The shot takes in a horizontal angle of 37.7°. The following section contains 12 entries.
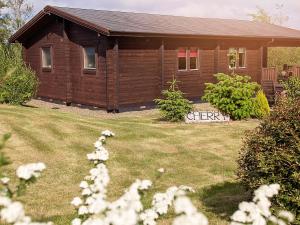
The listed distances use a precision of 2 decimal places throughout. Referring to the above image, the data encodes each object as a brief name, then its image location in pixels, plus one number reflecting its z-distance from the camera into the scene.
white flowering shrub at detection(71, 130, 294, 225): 2.41
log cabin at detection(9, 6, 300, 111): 20.08
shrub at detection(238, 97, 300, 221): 6.47
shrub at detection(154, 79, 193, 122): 17.23
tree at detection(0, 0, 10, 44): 43.33
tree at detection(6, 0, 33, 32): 61.56
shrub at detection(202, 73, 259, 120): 17.41
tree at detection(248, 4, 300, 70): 42.62
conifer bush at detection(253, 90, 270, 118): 17.91
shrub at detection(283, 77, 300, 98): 15.25
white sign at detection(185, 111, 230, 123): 17.62
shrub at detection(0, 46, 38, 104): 19.88
